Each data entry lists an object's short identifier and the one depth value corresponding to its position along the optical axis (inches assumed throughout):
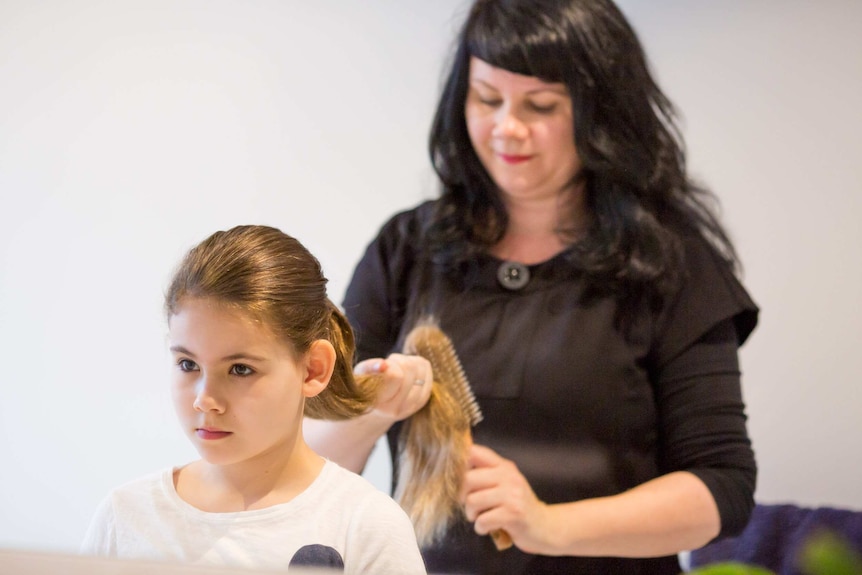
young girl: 93.6
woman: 108.0
